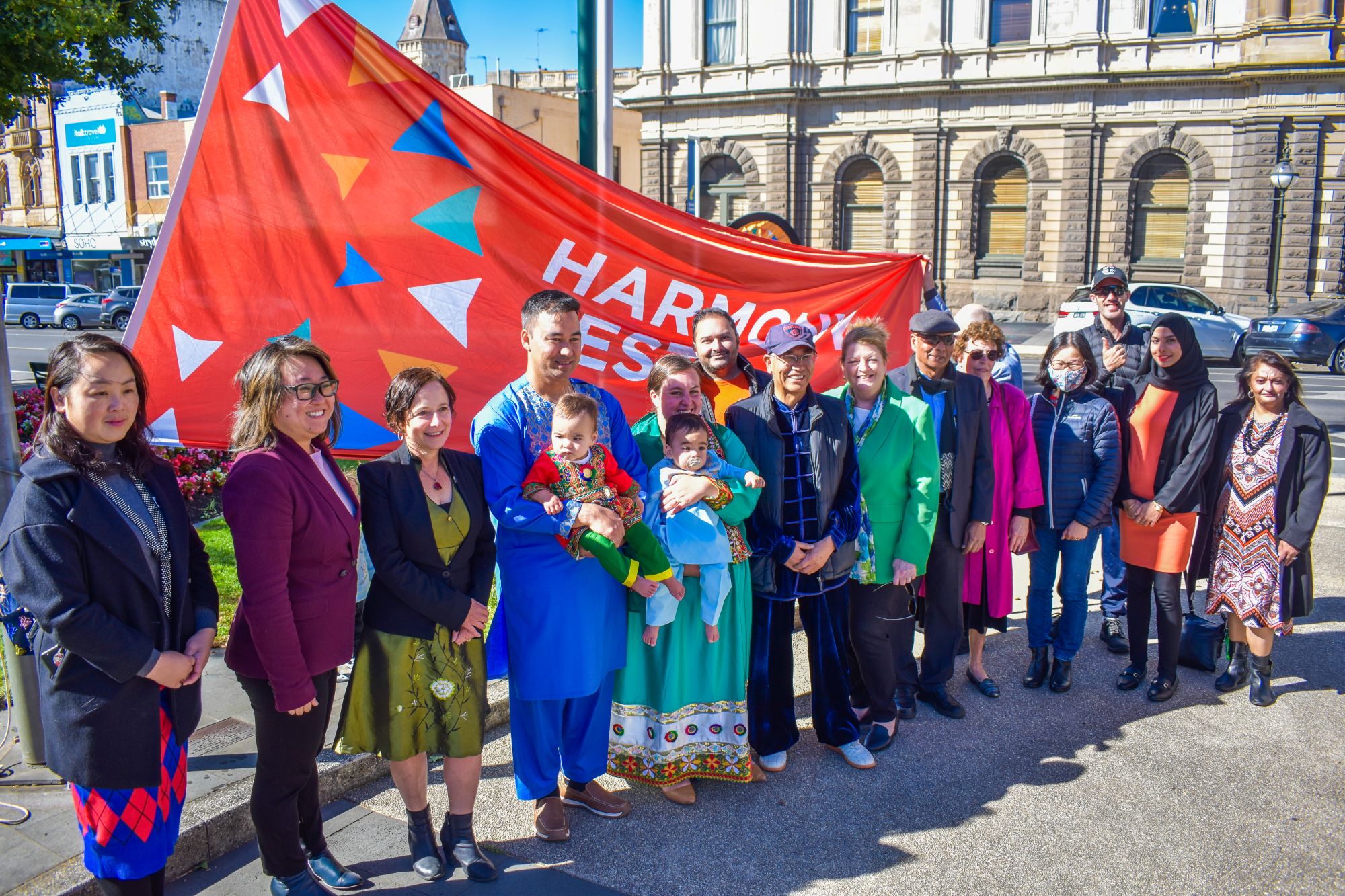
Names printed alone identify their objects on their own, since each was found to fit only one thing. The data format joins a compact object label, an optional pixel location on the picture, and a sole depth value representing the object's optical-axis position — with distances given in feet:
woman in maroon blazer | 9.45
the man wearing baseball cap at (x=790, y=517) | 13.30
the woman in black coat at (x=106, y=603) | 8.57
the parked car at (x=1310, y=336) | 60.64
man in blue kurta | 11.43
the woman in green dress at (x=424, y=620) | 10.57
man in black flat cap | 15.11
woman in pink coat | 16.25
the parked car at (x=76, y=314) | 105.60
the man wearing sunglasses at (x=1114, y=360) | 18.07
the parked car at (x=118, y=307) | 106.01
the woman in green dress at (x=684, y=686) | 12.75
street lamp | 73.20
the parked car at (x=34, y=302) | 107.45
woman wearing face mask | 16.34
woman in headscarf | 16.17
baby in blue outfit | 12.05
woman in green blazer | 14.23
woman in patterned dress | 15.72
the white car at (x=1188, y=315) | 64.44
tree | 22.31
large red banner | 13.48
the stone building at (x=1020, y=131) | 80.43
